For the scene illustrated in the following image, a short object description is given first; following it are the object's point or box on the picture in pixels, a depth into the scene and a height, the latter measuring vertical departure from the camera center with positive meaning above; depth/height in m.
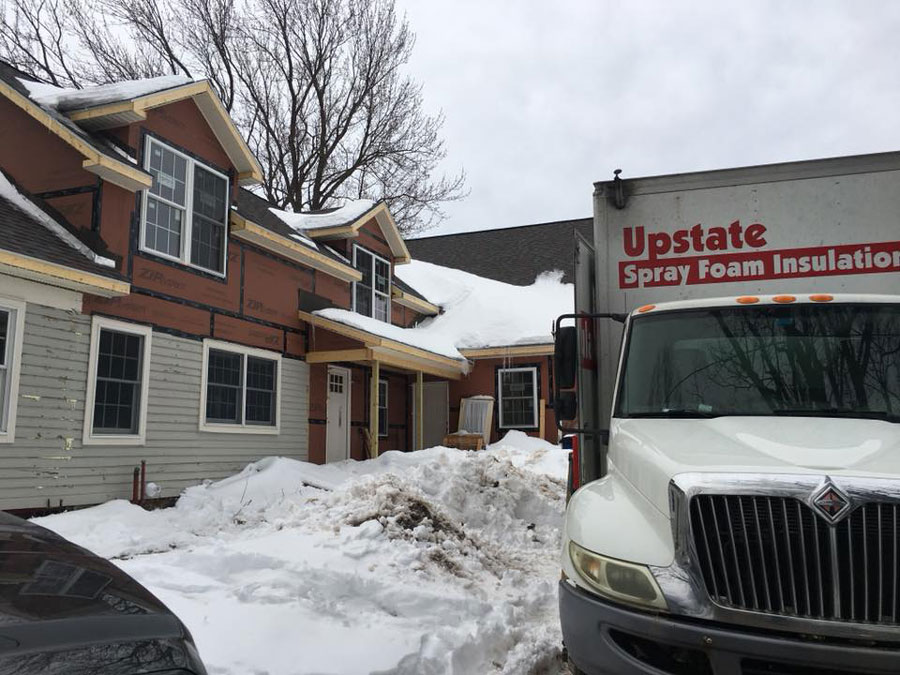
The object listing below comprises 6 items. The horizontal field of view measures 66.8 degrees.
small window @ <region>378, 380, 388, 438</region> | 18.38 +0.17
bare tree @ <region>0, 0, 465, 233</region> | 27.59 +13.33
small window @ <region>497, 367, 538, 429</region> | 19.91 +0.54
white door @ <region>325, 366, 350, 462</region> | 15.55 -0.02
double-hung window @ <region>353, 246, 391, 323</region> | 17.54 +3.40
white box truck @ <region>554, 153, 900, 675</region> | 2.75 -0.04
